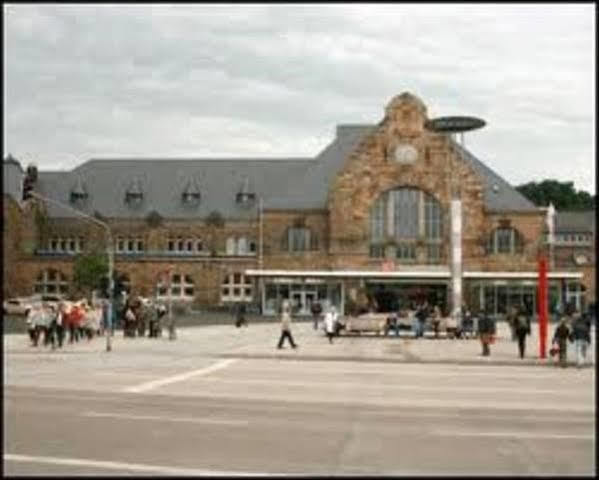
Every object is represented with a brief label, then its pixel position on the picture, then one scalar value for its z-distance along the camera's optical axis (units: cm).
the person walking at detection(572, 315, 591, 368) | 3500
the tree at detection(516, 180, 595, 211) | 17925
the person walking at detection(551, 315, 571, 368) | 3544
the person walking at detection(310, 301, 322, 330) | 6674
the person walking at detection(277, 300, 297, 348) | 4291
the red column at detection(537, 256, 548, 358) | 3844
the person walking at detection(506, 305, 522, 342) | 4128
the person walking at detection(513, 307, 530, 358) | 3866
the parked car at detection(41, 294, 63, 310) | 4580
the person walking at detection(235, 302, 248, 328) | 6625
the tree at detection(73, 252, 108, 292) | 10219
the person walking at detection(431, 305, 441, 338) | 5391
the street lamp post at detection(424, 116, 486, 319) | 5638
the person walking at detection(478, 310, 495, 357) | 3928
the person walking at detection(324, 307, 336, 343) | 4922
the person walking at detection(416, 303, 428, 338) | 5306
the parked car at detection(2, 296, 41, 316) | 8484
